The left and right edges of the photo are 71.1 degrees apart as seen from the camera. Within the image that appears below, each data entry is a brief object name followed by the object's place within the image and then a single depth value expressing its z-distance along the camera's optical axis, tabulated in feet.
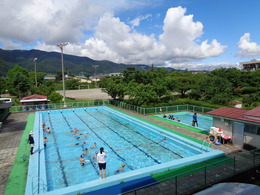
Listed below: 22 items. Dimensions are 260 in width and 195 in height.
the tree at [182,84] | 124.57
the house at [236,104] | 85.54
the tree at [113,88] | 99.97
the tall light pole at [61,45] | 91.76
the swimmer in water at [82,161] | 34.42
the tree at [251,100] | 87.81
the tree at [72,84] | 274.77
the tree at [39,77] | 230.64
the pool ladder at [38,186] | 24.07
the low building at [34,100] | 90.12
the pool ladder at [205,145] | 37.01
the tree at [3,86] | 186.13
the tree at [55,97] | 103.24
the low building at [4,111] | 60.38
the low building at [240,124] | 33.68
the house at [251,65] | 310.33
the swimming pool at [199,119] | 61.87
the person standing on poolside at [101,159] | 25.90
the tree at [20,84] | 127.03
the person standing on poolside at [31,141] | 35.39
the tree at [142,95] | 80.28
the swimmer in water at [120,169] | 31.12
